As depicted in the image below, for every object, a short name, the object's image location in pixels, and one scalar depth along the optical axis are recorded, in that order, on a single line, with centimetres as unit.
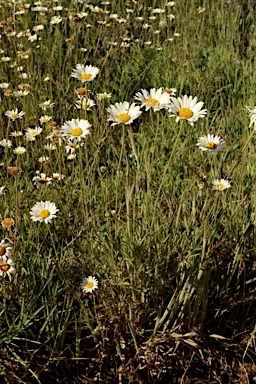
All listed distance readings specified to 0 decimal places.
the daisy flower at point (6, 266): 187
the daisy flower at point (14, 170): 188
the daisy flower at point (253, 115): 187
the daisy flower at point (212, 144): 189
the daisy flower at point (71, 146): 215
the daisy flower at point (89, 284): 196
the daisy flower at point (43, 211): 193
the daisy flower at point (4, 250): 188
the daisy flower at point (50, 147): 230
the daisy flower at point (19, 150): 223
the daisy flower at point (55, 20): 290
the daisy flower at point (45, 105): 242
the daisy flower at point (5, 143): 229
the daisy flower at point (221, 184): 197
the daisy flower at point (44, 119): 241
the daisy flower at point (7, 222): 193
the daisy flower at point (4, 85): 258
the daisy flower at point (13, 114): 231
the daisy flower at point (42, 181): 206
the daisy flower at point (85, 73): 201
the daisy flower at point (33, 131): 235
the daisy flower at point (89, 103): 216
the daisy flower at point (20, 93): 246
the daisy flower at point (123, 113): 188
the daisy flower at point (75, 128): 198
